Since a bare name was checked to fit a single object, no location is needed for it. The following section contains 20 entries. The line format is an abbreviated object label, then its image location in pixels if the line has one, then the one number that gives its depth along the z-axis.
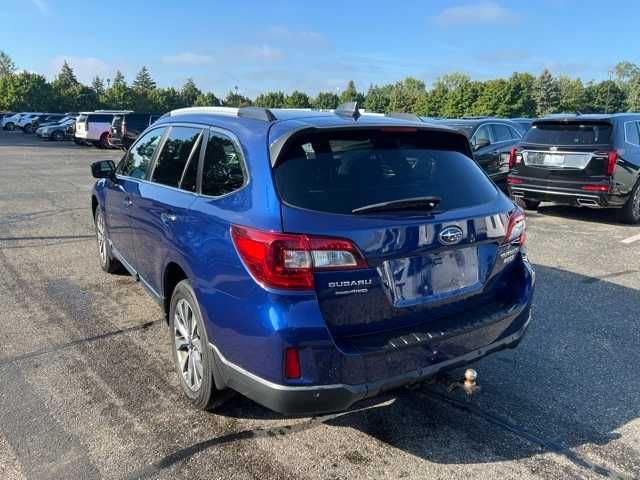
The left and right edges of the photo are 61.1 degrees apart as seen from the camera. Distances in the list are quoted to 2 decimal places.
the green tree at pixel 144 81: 138.75
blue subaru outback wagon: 2.47
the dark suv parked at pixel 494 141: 11.54
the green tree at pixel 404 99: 100.56
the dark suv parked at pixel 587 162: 8.66
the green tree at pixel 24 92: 71.56
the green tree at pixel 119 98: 83.31
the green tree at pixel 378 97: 107.56
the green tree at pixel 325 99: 104.52
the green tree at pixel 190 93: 101.94
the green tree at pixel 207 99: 92.88
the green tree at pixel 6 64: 118.51
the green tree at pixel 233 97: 89.92
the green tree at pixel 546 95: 96.06
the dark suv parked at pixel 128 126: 25.62
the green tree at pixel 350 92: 117.85
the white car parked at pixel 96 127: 28.55
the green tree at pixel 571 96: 92.56
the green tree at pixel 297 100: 94.96
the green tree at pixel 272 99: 95.41
